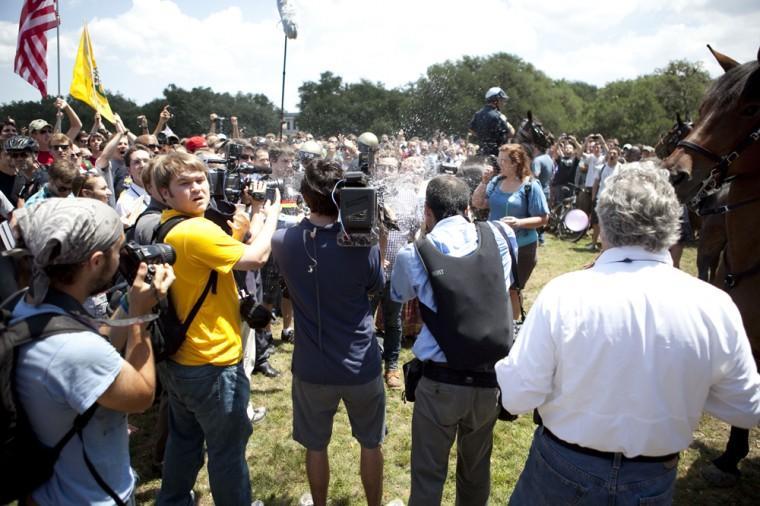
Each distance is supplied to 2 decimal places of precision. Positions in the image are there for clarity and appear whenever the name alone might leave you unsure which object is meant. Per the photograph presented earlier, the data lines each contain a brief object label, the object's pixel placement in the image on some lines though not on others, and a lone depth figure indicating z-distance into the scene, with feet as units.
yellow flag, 28.40
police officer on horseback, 25.31
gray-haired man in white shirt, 5.34
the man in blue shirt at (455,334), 8.08
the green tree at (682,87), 143.84
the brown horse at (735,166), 10.08
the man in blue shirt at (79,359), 5.00
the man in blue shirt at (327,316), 8.78
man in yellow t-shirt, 8.10
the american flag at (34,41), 27.07
